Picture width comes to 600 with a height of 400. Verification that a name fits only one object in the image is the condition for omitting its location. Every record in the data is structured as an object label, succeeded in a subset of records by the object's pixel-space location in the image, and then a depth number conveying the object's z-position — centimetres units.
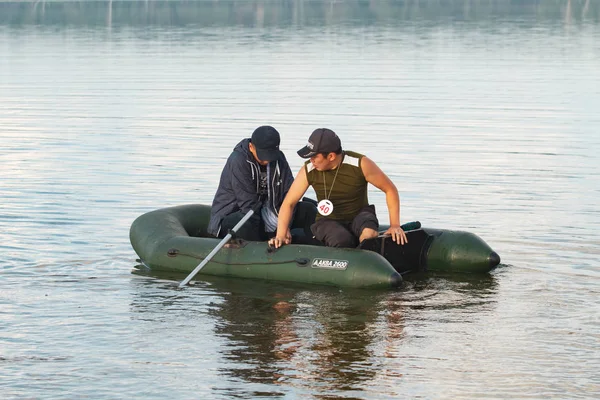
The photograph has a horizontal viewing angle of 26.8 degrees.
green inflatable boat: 1027
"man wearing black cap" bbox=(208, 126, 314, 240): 1109
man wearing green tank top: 1027
